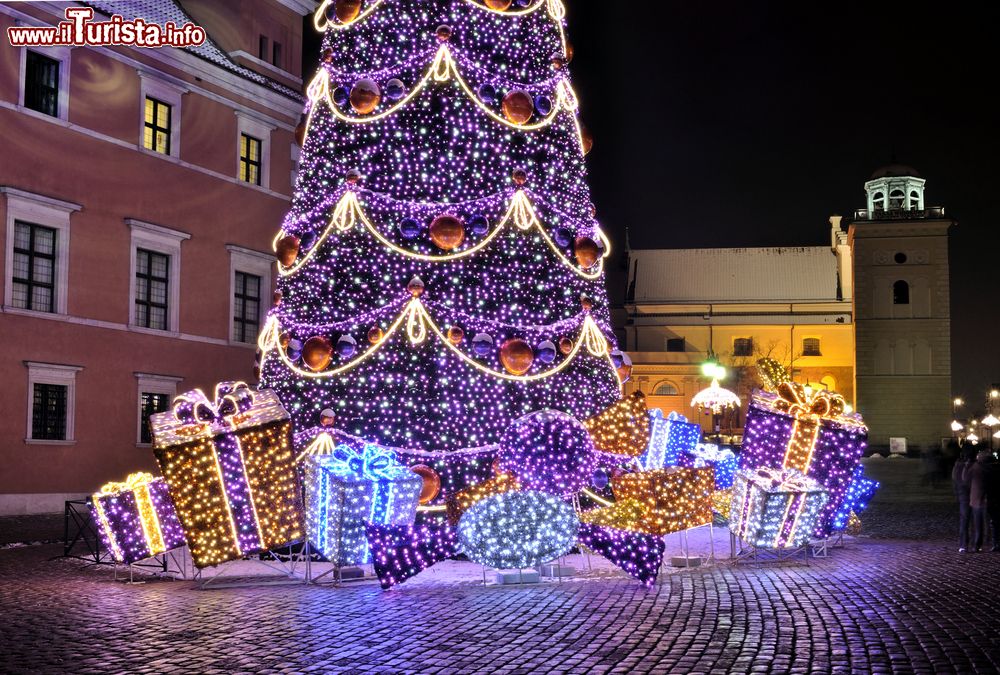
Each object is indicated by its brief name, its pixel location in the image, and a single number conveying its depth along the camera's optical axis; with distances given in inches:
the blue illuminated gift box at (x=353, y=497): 398.6
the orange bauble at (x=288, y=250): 514.6
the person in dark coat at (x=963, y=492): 559.5
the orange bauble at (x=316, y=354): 489.4
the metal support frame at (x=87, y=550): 485.5
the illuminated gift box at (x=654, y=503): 436.1
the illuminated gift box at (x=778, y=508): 440.5
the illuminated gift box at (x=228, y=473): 393.1
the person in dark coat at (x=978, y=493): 549.6
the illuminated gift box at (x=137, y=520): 430.0
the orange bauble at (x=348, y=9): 536.4
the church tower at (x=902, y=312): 2321.6
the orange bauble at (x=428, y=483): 478.9
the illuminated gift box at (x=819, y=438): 472.4
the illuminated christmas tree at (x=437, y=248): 496.7
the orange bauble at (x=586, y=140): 567.8
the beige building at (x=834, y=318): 2347.4
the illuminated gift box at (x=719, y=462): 549.0
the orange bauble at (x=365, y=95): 510.0
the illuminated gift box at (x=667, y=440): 576.4
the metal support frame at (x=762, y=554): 465.7
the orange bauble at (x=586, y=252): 522.6
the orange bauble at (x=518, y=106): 513.7
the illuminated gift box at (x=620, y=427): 487.8
